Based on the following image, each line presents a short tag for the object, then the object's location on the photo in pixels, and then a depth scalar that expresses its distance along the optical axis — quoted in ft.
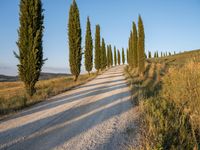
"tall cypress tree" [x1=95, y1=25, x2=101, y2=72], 170.60
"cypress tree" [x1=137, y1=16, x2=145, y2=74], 113.50
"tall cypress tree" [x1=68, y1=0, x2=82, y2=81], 99.30
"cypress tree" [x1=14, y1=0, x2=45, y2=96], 52.31
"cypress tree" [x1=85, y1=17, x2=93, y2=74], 138.41
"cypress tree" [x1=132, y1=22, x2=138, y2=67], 141.08
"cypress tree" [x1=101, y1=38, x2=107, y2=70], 202.09
